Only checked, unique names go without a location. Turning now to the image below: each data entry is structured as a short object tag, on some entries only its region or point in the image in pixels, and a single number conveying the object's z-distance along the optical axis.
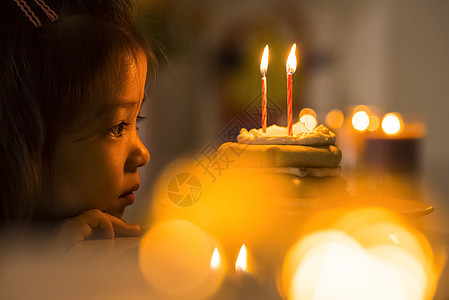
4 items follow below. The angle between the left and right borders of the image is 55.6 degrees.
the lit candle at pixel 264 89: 0.89
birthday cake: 0.88
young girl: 0.64
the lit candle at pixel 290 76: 0.90
